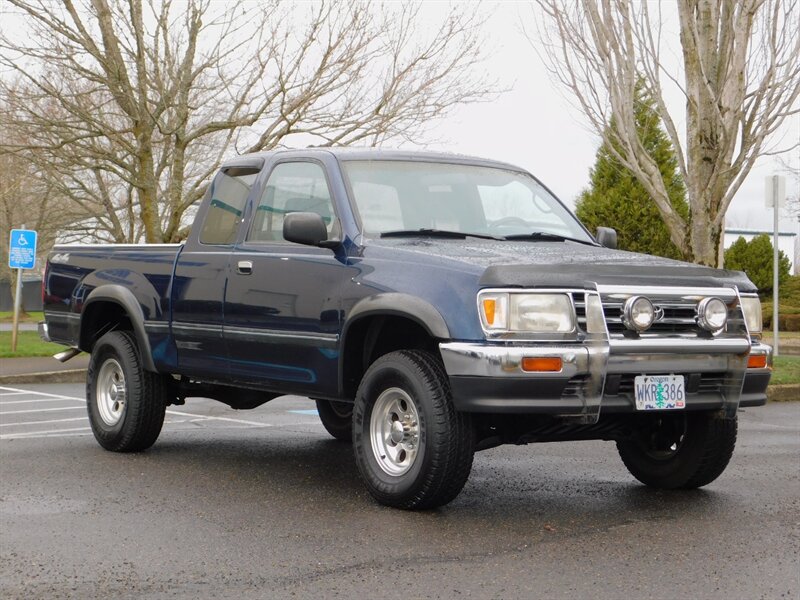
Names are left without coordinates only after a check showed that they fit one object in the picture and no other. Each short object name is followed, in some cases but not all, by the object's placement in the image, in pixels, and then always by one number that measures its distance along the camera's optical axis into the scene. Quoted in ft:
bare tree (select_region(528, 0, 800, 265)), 52.34
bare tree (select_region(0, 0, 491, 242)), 68.64
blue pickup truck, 19.66
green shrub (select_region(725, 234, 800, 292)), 109.09
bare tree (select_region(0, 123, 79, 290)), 118.77
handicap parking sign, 72.04
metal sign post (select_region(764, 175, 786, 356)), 57.47
